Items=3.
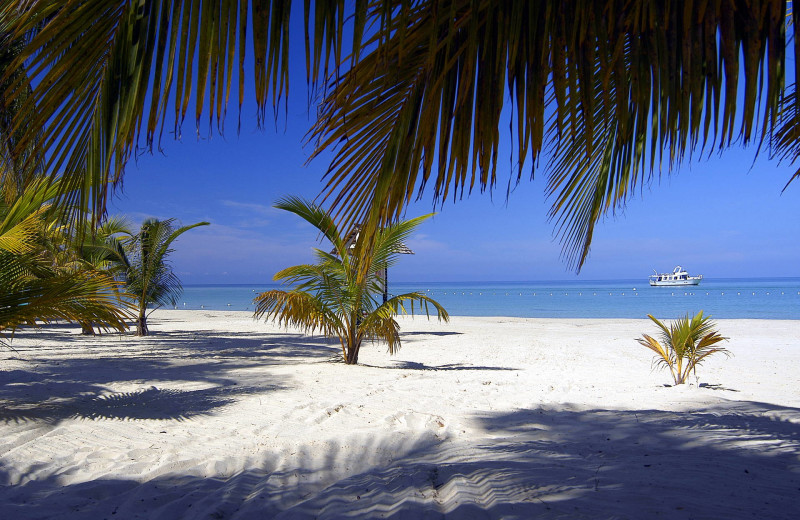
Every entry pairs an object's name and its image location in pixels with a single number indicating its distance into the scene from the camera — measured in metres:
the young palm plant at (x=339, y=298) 7.19
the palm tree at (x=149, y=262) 12.38
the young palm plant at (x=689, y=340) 6.12
